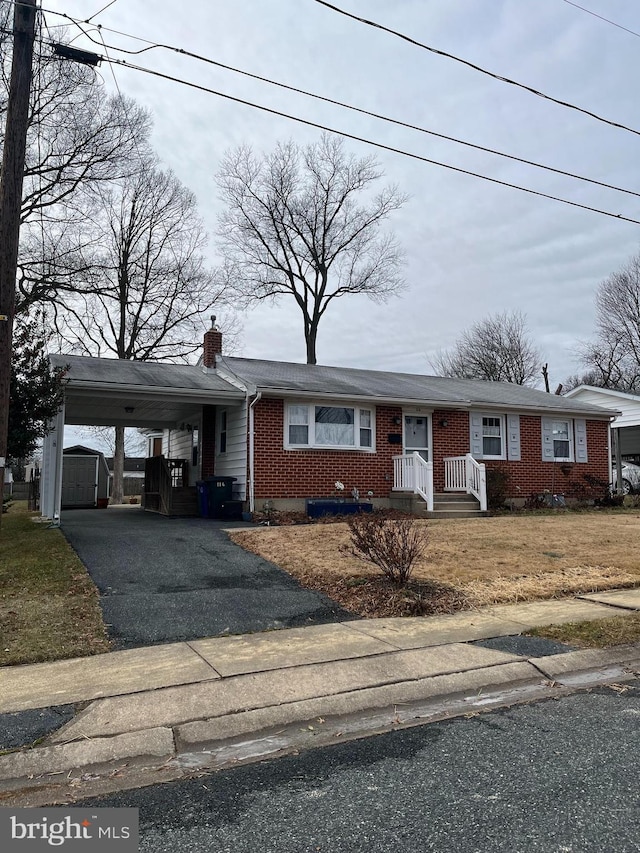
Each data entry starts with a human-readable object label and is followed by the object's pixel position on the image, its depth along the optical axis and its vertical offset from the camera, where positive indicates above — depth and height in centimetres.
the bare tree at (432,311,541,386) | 4406 +869
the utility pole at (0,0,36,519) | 865 +445
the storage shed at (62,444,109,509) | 2300 +5
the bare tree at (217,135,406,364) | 3488 +1385
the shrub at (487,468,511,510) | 1700 -16
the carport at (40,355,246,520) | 1338 +196
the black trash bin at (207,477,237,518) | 1508 -30
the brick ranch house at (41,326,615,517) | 1473 +139
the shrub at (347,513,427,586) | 748 -80
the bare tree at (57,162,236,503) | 2734 +882
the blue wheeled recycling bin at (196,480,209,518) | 1544 -44
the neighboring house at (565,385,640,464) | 2177 +265
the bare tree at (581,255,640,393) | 3897 +898
